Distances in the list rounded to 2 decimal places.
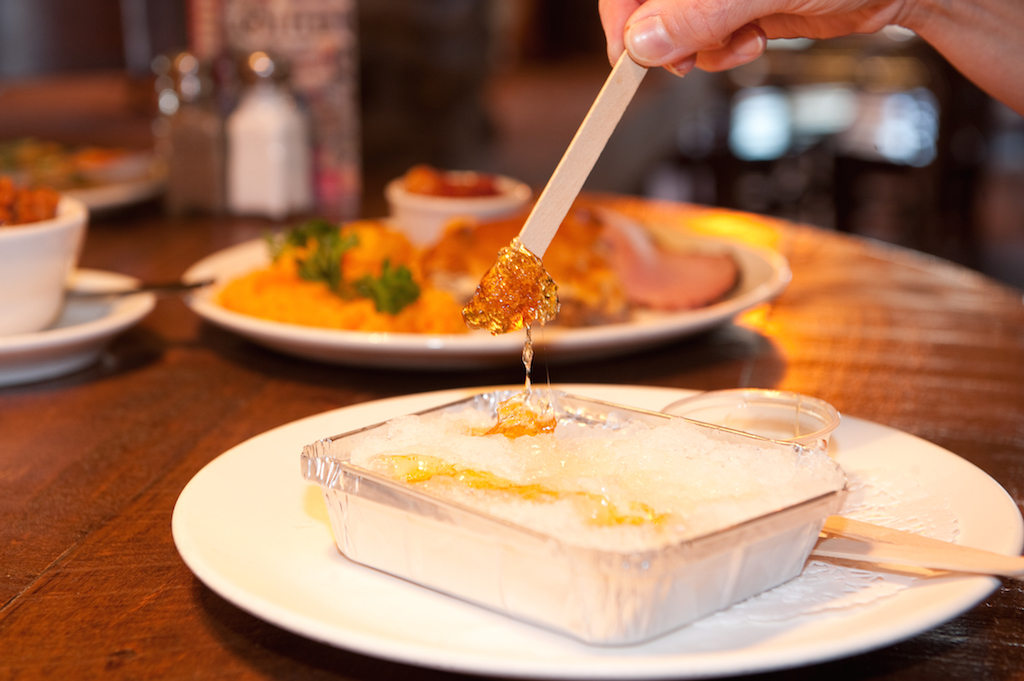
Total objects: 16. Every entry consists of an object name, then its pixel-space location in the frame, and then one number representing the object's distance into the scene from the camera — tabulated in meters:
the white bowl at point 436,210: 1.01
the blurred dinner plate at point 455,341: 0.83
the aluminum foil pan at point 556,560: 0.54
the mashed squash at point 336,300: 0.85
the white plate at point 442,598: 0.53
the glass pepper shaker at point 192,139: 1.08
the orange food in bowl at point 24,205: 0.83
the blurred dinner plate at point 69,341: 0.82
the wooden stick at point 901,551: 0.60
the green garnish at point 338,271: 0.85
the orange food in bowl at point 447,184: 1.02
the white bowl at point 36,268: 0.83
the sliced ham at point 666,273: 0.93
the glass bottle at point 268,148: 1.08
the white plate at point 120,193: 1.09
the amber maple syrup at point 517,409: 0.60
